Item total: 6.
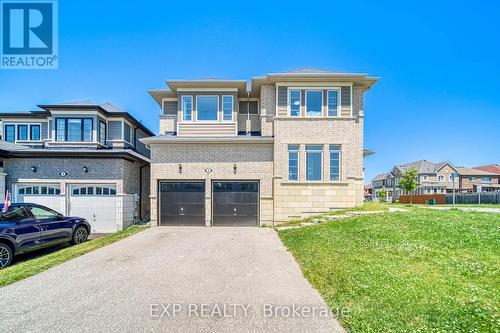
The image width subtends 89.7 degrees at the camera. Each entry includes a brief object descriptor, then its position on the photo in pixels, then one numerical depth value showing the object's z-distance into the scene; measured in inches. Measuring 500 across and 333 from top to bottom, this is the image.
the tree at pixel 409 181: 1489.9
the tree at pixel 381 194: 2057.1
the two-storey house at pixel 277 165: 512.4
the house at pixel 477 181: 1950.1
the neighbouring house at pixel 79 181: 493.4
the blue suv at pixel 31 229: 269.7
